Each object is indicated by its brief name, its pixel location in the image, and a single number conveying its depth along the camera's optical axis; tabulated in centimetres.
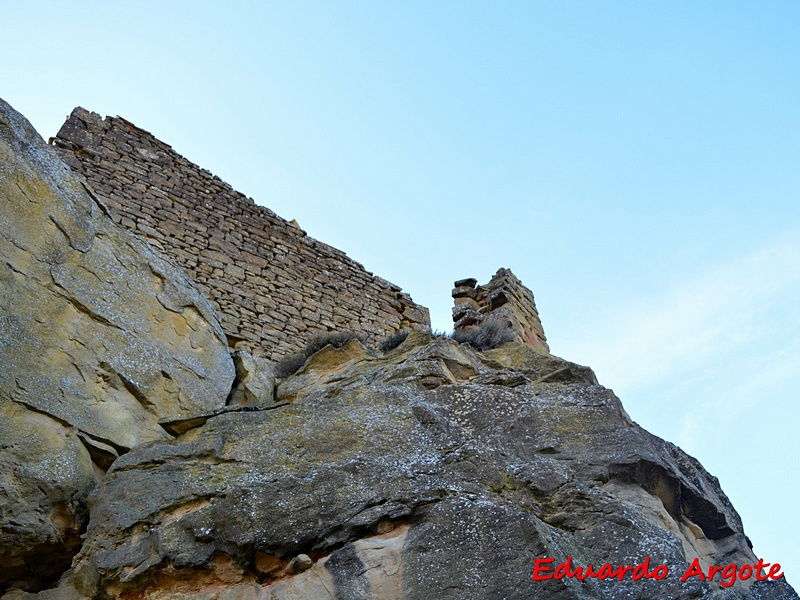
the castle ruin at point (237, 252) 782
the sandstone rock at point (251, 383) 581
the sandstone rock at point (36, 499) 409
